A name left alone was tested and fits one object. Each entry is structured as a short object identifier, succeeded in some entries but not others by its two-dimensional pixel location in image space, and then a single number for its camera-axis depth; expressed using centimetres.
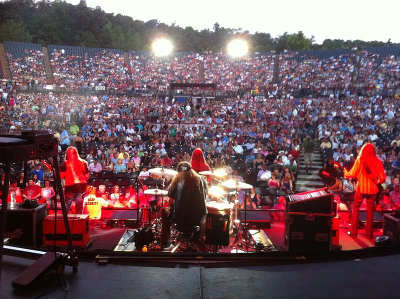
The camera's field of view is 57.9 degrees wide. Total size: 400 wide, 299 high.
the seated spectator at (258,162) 1040
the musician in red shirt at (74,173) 548
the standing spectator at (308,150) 1156
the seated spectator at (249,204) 728
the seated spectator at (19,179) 732
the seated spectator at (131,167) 1025
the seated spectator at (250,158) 1095
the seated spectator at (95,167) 1002
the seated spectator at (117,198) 731
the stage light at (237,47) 2592
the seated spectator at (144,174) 867
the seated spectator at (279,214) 641
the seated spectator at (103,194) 736
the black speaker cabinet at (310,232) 455
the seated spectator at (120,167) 1029
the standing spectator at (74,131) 1452
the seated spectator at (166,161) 963
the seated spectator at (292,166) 1014
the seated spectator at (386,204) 682
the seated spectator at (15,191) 707
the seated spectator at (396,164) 939
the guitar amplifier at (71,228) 472
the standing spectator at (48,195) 712
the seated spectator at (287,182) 840
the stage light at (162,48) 2688
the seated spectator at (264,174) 925
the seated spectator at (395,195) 712
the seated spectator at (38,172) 916
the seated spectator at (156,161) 1024
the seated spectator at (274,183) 824
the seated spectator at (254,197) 763
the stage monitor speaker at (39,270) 265
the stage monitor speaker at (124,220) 589
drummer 434
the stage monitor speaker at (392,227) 453
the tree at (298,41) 4609
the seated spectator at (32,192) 696
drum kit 474
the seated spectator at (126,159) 1086
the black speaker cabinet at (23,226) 464
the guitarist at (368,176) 525
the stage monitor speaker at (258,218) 581
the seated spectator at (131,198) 726
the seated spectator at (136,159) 1094
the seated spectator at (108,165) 1016
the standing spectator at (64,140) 1263
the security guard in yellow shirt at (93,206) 643
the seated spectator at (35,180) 790
